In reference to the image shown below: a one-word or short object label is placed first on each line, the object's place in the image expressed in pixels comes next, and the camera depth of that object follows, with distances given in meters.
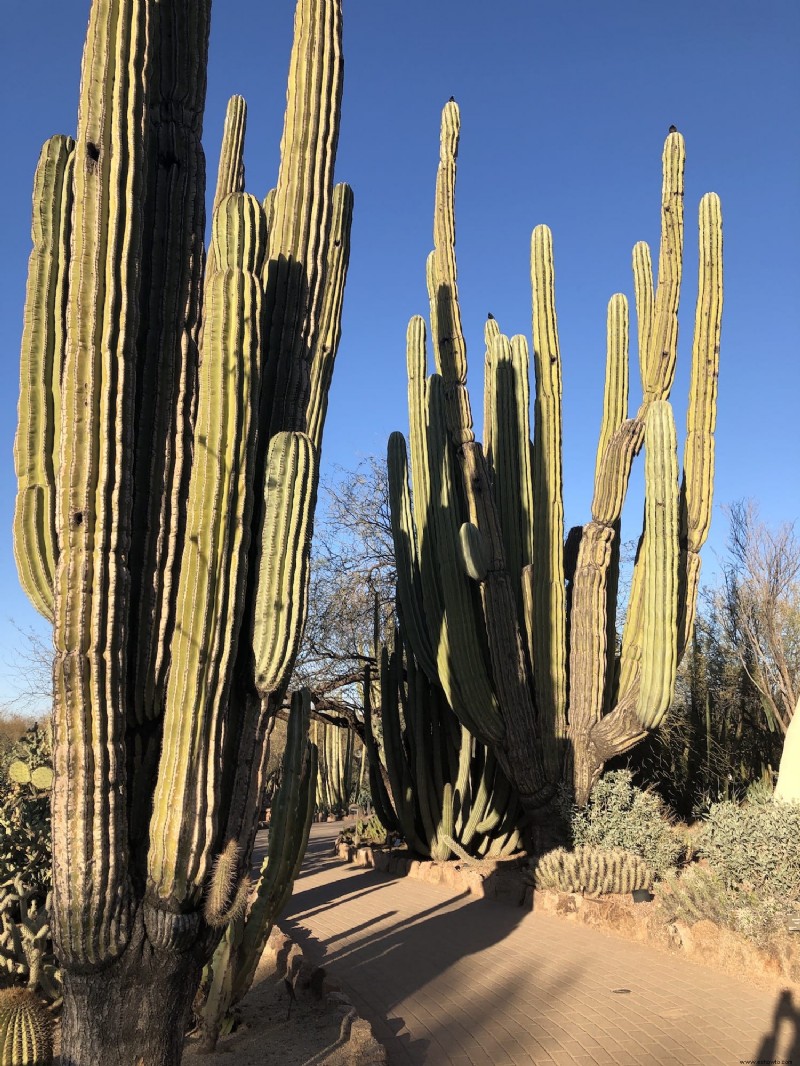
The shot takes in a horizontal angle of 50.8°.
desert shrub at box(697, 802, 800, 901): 6.52
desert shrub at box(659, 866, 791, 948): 6.01
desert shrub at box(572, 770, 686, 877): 8.91
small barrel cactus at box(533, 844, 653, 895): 8.06
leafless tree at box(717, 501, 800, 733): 15.48
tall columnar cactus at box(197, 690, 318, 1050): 4.71
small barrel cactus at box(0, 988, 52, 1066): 3.64
